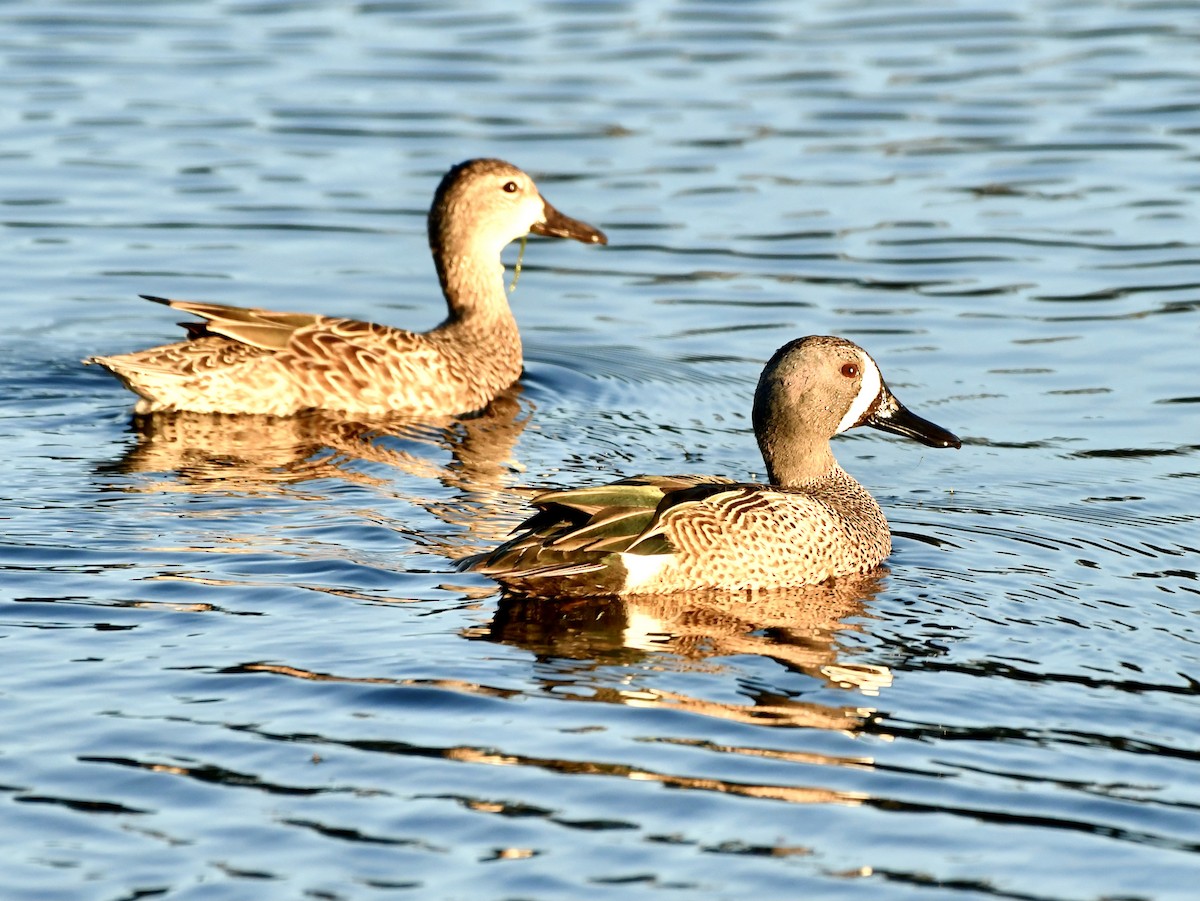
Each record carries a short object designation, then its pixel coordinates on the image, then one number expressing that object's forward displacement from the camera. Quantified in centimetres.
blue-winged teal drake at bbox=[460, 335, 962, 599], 1670
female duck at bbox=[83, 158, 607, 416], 2262
